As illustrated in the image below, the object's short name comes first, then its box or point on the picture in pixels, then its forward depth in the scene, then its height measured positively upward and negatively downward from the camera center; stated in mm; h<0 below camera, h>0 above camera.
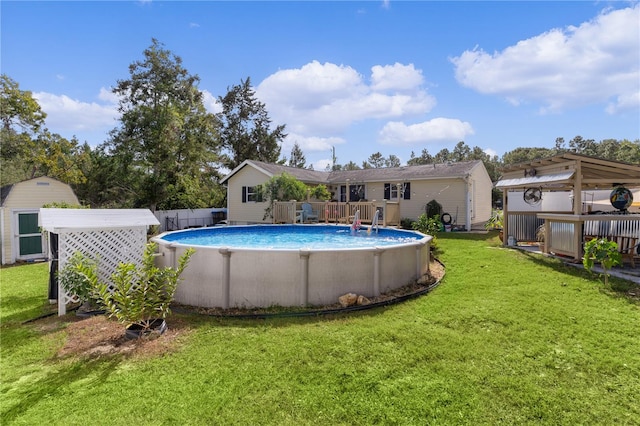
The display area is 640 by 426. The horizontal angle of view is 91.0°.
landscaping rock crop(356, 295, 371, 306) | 5184 -1648
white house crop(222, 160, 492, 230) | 17344 +927
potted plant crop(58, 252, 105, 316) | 5129 -1349
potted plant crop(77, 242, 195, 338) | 4012 -1307
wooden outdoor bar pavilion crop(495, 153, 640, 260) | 7859 +577
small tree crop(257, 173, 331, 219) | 16625 +641
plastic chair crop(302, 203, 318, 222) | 15844 -644
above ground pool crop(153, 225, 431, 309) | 5184 -1242
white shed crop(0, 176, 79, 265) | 11133 -610
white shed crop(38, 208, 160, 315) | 5285 -636
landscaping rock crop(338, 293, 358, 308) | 5159 -1618
